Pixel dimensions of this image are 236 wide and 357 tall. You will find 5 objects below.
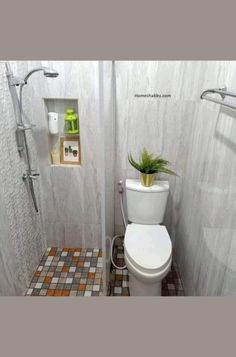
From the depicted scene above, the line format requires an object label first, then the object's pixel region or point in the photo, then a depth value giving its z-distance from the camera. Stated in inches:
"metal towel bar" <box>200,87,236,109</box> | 38.7
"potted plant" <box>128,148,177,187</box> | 70.3
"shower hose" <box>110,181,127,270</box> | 78.5
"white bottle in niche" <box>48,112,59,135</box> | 69.9
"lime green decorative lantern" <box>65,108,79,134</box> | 69.3
